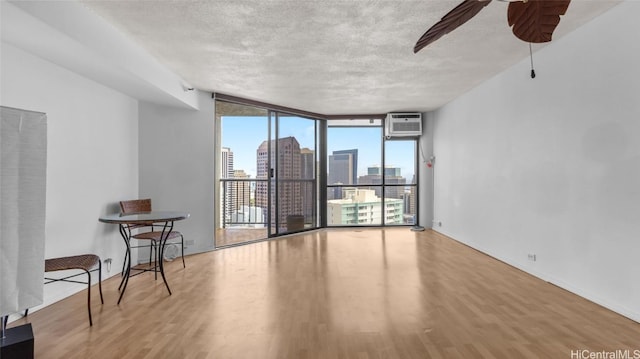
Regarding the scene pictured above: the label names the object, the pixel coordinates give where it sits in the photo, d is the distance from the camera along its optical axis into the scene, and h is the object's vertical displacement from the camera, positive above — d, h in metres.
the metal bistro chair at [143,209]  3.35 -0.32
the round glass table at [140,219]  2.77 -0.32
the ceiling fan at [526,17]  1.32 +0.74
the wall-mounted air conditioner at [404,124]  6.29 +1.19
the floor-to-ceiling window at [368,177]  6.75 +0.13
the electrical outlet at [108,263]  3.46 -0.88
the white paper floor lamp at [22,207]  1.85 -0.14
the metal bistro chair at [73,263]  2.29 -0.60
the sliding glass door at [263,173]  5.61 +0.20
